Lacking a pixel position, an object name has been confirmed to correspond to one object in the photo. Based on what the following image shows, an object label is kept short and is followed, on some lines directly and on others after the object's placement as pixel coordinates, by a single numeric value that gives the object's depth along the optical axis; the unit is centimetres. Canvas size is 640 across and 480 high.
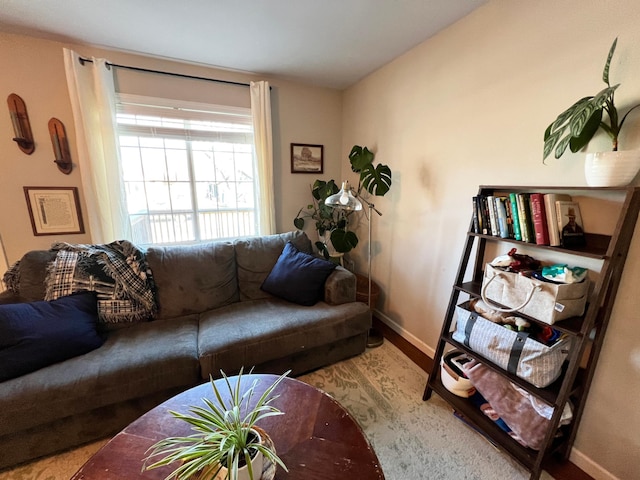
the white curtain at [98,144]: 199
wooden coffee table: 80
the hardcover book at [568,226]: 116
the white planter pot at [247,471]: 66
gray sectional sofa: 125
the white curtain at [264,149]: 250
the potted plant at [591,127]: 100
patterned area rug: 128
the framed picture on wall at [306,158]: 283
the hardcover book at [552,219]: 117
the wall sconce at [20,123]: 190
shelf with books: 105
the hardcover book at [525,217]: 126
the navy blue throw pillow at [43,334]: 129
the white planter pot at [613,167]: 100
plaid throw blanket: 165
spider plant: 65
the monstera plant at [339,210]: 207
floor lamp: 192
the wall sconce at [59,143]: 201
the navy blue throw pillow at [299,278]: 204
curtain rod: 200
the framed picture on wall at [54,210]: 205
